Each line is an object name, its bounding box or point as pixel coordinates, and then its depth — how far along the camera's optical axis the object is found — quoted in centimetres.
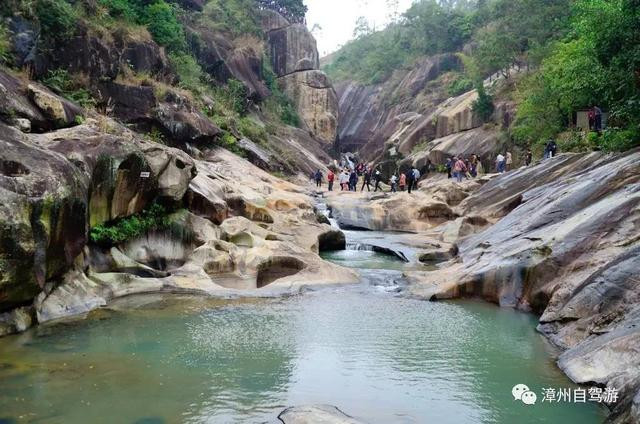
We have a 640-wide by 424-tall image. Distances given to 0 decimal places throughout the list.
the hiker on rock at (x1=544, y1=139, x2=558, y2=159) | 2444
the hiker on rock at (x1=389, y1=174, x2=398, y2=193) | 3140
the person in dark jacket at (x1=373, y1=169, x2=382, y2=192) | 3219
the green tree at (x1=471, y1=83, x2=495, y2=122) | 3734
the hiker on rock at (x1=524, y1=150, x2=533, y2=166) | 2851
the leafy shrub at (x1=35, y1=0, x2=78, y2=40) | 2069
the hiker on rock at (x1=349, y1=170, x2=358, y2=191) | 3256
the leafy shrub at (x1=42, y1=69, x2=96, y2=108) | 1981
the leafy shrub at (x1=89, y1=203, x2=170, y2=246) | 1249
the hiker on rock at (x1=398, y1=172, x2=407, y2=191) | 3027
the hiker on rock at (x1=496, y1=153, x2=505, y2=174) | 2981
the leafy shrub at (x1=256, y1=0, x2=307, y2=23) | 5180
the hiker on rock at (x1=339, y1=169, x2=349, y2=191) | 3203
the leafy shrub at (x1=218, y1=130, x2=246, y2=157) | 2823
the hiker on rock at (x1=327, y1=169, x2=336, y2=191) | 3165
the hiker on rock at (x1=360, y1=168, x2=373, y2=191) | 3353
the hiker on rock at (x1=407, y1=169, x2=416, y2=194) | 2906
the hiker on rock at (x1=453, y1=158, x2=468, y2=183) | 3025
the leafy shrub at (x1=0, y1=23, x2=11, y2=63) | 1516
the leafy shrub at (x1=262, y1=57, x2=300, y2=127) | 4312
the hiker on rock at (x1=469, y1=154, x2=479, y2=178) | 3222
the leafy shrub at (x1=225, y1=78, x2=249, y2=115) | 3525
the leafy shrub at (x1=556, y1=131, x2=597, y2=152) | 2152
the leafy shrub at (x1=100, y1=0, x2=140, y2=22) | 2541
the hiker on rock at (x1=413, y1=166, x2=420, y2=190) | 2959
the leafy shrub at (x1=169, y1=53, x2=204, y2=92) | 2933
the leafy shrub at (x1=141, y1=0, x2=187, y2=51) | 2888
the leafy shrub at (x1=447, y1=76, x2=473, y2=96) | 4725
